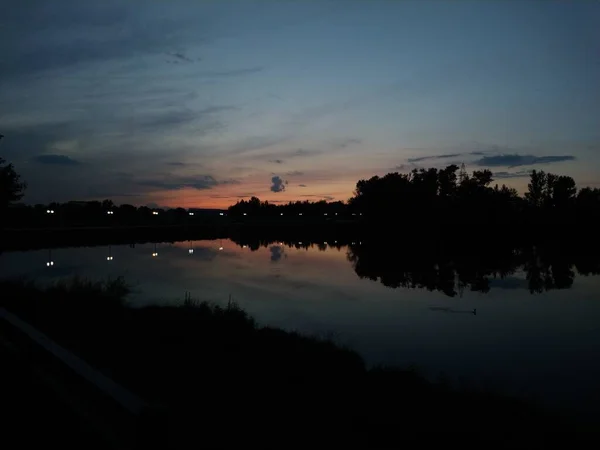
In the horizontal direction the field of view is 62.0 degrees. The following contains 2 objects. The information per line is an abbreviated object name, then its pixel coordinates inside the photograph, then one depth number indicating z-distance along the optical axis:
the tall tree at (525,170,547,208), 133.62
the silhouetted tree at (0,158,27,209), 46.25
